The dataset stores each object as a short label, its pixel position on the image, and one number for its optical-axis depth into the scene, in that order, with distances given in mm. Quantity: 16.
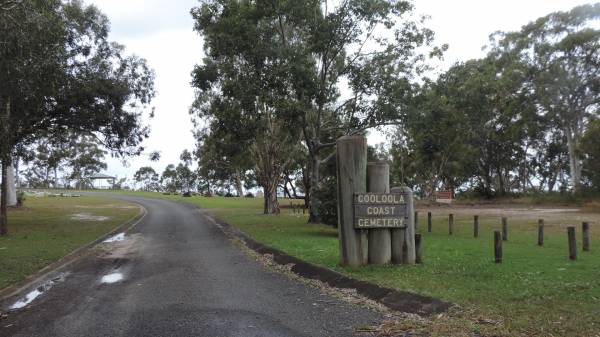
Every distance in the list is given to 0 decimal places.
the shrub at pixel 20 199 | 35525
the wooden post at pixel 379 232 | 10219
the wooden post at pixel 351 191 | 10070
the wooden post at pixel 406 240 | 10305
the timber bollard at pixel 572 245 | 10655
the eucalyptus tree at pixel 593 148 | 36000
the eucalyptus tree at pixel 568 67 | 38938
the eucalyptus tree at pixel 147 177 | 126062
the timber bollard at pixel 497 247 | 10133
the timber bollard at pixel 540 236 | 13878
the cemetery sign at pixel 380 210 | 10016
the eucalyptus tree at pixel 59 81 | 10914
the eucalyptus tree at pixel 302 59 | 19625
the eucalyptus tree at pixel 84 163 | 81125
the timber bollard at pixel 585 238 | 12148
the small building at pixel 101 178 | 102806
